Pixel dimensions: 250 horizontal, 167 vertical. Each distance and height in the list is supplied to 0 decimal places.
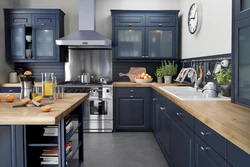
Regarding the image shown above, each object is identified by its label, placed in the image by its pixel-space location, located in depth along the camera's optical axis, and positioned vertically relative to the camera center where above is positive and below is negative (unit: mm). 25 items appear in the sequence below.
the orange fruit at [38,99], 2395 -215
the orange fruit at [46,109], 2010 -256
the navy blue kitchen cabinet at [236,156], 1181 -389
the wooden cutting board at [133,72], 5729 +60
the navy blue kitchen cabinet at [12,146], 2119 -572
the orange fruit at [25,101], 2318 -225
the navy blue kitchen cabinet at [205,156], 1534 -526
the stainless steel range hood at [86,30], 4883 +871
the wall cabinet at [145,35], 5293 +798
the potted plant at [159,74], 5441 +13
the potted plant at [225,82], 2732 -80
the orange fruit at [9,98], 2525 -219
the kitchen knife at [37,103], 2304 -247
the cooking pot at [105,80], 5345 -106
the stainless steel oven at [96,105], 5031 -573
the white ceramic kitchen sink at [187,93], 2915 -233
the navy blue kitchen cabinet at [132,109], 5105 -663
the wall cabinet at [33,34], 5301 +827
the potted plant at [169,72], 5320 +53
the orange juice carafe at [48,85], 2684 -103
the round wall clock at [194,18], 4027 +911
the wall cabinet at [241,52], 2076 +187
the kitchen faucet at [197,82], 3363 -105
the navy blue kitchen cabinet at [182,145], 2209 -664
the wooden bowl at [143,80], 5346 -108
